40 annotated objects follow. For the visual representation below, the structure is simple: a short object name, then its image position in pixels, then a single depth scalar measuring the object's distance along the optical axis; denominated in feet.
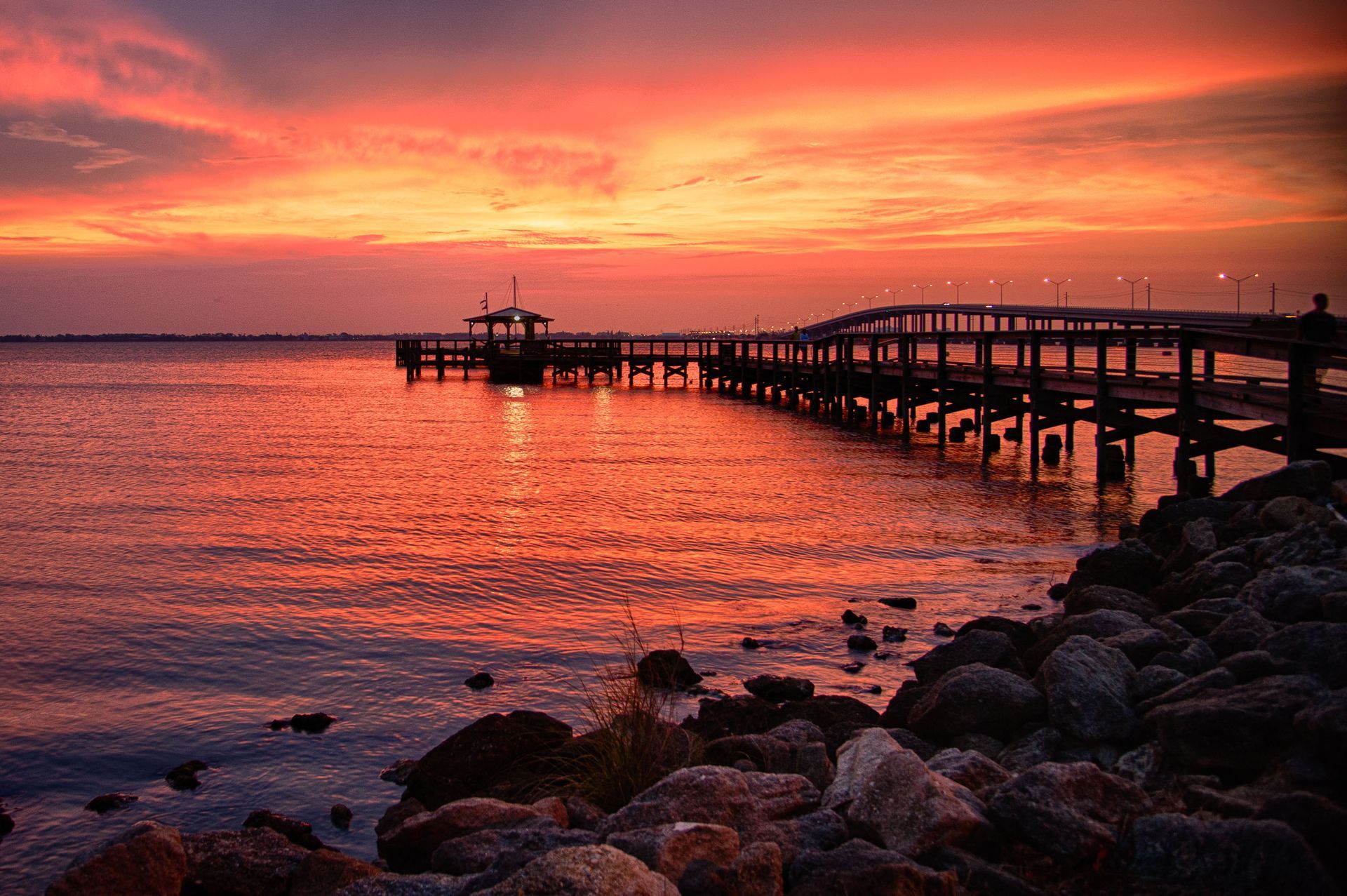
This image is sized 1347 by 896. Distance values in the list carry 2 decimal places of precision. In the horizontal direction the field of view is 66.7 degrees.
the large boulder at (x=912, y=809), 15.66
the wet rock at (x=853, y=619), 38.47
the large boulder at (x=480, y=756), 23.29
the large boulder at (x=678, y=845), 14.92
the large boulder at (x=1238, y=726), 16.48
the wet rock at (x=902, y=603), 41.05
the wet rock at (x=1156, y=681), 20.72
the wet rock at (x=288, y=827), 22.00
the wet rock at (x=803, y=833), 16.28
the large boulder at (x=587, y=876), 13.41
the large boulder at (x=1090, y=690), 20.30
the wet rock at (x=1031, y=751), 20.66
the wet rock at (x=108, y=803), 24.89
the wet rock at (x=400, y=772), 25.77
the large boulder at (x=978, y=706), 22.43
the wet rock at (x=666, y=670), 30.07
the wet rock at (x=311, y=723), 29.40
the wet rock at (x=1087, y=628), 26.45
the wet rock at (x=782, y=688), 29.63
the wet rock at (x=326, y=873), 18.35
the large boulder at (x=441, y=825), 18.95
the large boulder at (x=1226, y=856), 13.03
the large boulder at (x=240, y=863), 19.08
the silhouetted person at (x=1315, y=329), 45.80
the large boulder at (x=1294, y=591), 22.57
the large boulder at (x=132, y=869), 18.03
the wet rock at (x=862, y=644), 35.14
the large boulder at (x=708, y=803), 16.89
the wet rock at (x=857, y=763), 17.76
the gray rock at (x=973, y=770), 18.13
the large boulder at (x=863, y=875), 13.85
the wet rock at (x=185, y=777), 25.88
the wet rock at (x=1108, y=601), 30.45
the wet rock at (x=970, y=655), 27.32
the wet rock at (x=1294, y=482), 35.53
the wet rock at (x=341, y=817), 23.54
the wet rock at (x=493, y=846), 16.40
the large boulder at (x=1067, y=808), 15.08
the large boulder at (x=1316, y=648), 18.03
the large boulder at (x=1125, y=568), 36.01
